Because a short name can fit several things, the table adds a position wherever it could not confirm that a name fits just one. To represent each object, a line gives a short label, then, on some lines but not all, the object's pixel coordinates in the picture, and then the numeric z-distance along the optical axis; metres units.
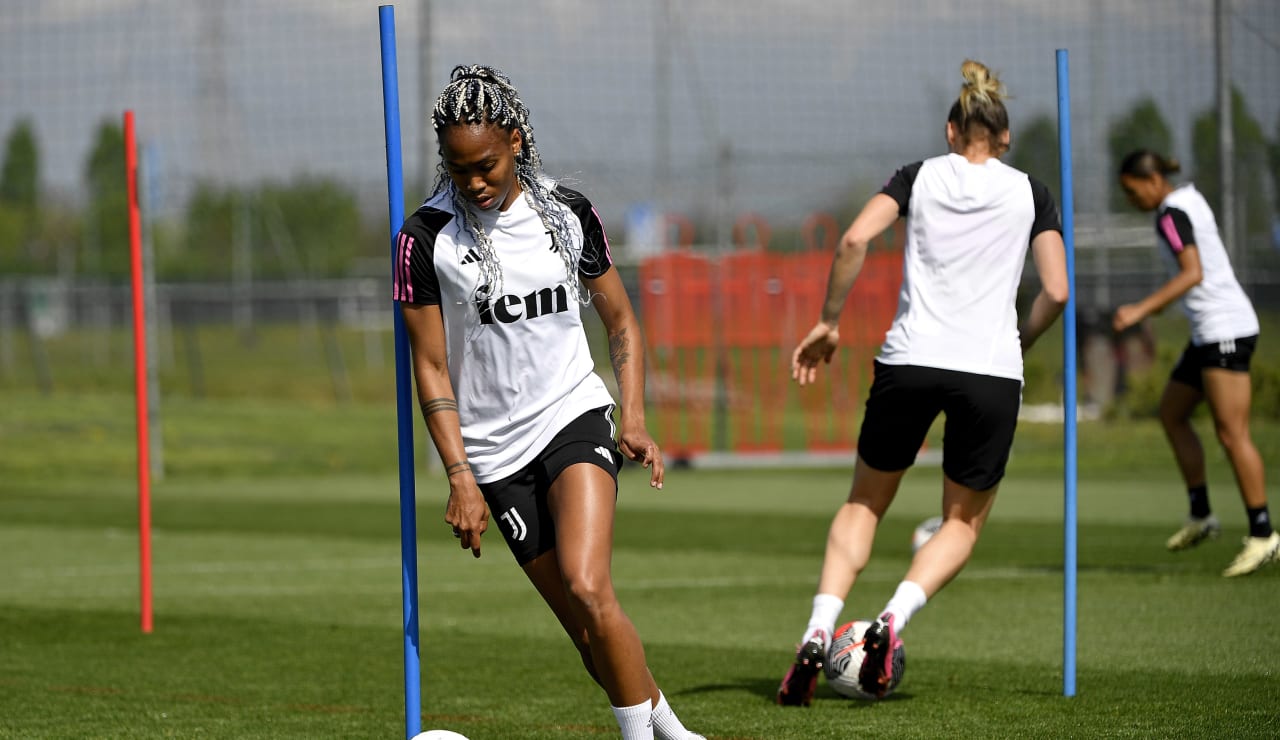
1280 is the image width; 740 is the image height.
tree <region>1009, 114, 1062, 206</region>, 40.84
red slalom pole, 17.12
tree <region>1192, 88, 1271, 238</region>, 36.69
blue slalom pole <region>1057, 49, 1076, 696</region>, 12.70
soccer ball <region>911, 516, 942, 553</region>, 17.98
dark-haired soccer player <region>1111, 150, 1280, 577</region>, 19.48
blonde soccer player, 12.57
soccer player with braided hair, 9.52
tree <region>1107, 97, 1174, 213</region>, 38.95
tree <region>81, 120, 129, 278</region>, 55.00
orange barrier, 41.41
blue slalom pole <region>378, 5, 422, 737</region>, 9.63
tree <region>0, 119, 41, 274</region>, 49.56
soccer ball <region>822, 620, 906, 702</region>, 12.59
